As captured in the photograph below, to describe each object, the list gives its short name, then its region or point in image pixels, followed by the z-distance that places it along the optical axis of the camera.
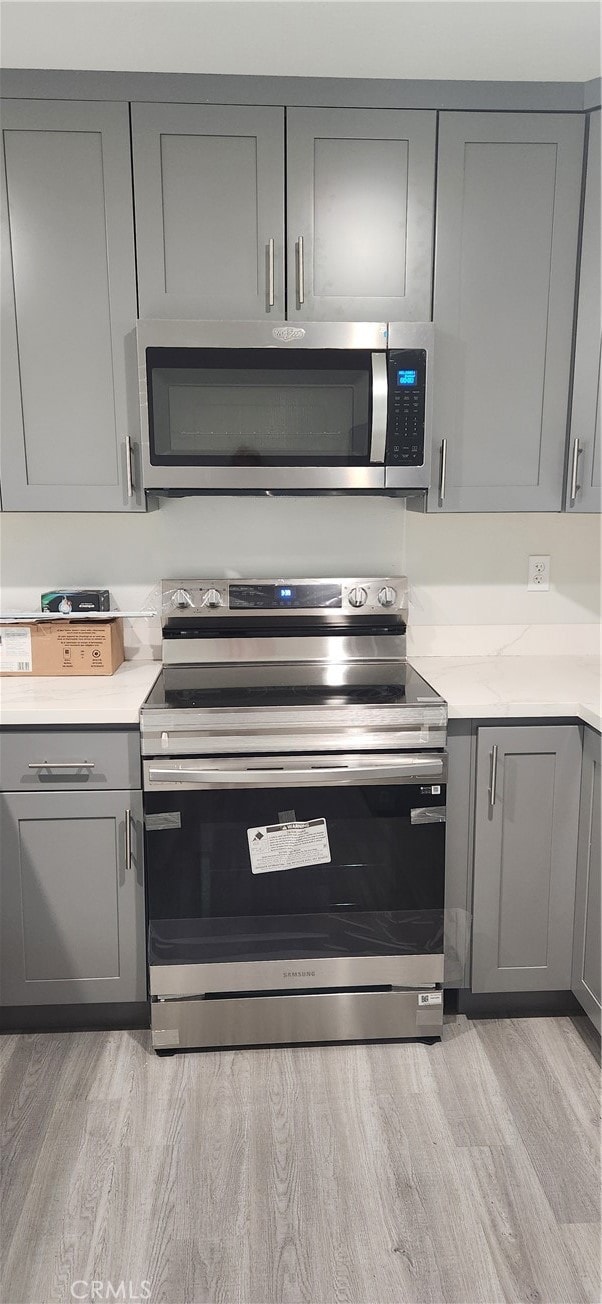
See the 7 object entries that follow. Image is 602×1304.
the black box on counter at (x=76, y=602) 2.44
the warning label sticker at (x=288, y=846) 2.13
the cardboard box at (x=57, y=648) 2.39
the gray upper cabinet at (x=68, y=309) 2.16
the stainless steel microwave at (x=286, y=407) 2.20
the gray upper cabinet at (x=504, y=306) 2.22
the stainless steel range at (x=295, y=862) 2.09
